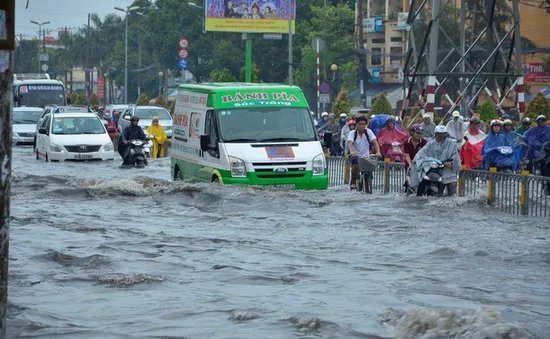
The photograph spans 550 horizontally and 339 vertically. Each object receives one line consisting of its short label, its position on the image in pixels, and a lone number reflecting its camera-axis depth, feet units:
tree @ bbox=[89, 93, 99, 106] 296.73
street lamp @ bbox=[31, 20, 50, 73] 368.89
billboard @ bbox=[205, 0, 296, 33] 209.26
